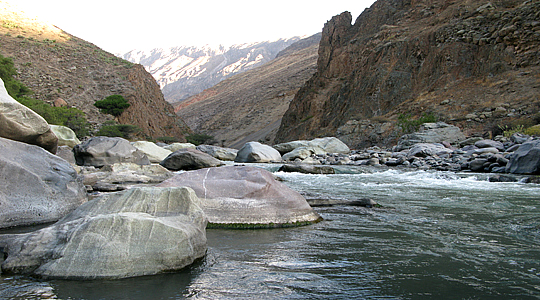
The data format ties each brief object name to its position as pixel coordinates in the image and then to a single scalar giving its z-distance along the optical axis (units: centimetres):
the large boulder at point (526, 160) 1023
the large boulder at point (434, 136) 1998
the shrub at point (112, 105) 3757
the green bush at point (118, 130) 3350
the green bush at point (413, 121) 2341
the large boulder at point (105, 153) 1190
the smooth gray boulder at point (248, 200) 453
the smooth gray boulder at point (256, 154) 2006
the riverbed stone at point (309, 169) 1379
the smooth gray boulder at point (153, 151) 1611
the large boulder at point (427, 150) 1652
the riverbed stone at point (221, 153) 2271
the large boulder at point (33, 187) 432
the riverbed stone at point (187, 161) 1320
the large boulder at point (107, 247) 270
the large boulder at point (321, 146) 2396
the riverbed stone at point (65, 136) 1553
